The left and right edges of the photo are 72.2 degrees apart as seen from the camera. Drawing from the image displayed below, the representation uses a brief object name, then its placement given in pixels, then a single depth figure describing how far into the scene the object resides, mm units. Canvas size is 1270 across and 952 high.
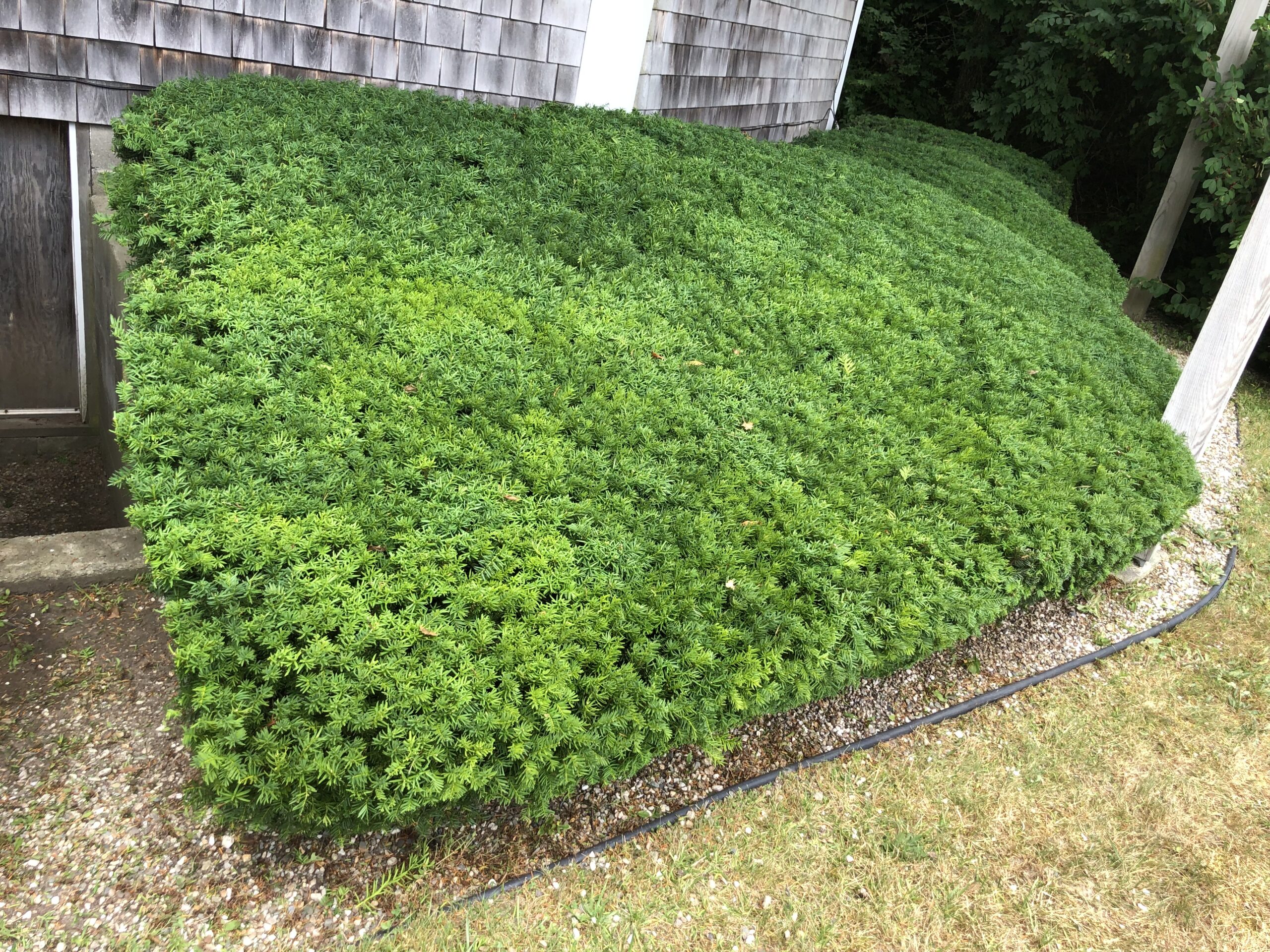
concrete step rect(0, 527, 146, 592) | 3320
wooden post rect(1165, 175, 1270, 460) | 4262
